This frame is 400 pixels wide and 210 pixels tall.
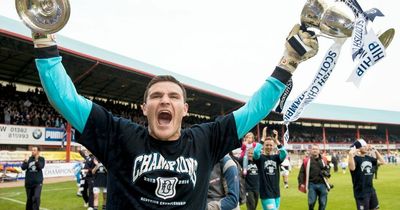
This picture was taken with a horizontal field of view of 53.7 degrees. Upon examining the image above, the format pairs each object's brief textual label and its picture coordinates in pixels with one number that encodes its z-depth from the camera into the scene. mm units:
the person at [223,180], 5148
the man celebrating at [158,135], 2125
